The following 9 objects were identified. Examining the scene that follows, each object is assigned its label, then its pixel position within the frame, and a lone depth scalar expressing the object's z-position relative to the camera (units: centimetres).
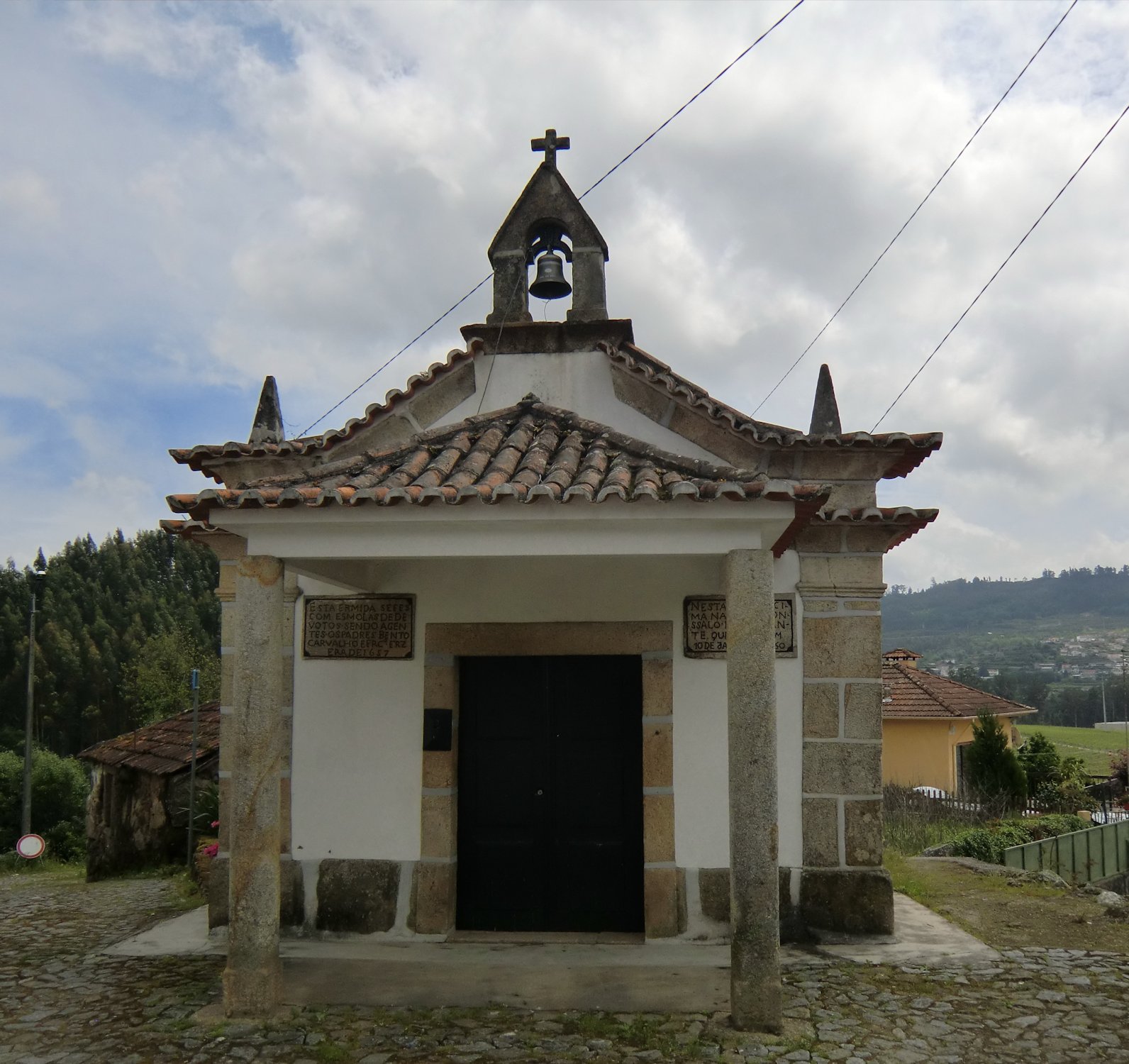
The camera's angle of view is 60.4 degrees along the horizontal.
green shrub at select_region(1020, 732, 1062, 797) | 1878
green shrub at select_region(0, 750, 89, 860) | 2891
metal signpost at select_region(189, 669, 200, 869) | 1064
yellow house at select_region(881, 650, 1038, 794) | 2139
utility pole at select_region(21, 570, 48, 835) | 1947
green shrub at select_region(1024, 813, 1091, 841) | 1402
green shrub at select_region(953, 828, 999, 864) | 1211
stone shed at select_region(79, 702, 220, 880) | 1180
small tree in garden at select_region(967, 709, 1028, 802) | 1689
